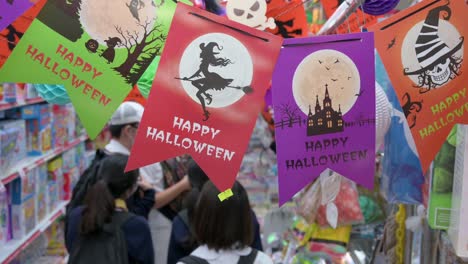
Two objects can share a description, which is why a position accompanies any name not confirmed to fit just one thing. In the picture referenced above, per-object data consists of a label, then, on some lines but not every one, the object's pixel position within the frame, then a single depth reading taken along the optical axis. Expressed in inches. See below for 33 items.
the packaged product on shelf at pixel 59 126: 150.4
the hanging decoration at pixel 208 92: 43.0
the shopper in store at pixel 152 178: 106.7
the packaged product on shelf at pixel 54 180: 148.0
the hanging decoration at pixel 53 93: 52.7
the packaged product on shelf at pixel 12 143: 106.8
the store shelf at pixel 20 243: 107.3
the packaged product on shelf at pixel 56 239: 153.6
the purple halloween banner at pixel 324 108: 45.6
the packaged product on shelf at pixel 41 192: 133.9
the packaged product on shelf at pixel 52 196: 144.8
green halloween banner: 42.6
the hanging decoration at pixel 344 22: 69.9
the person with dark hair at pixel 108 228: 80.3
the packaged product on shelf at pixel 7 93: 103.1
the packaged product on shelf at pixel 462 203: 51.9
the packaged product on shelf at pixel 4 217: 109.7
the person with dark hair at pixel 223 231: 68.1
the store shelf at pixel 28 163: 108.2
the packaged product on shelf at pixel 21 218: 118.0
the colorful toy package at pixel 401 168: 67.5
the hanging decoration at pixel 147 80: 54.2
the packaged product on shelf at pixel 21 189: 117.2
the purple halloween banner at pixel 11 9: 42.4
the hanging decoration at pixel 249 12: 45.6
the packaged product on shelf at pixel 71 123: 164.9
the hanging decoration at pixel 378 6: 49.3
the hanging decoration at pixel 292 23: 59.1
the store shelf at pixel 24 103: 103.0
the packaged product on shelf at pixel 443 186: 57.7
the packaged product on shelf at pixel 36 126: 129.2
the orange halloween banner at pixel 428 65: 45.9
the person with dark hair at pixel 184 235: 82.2
